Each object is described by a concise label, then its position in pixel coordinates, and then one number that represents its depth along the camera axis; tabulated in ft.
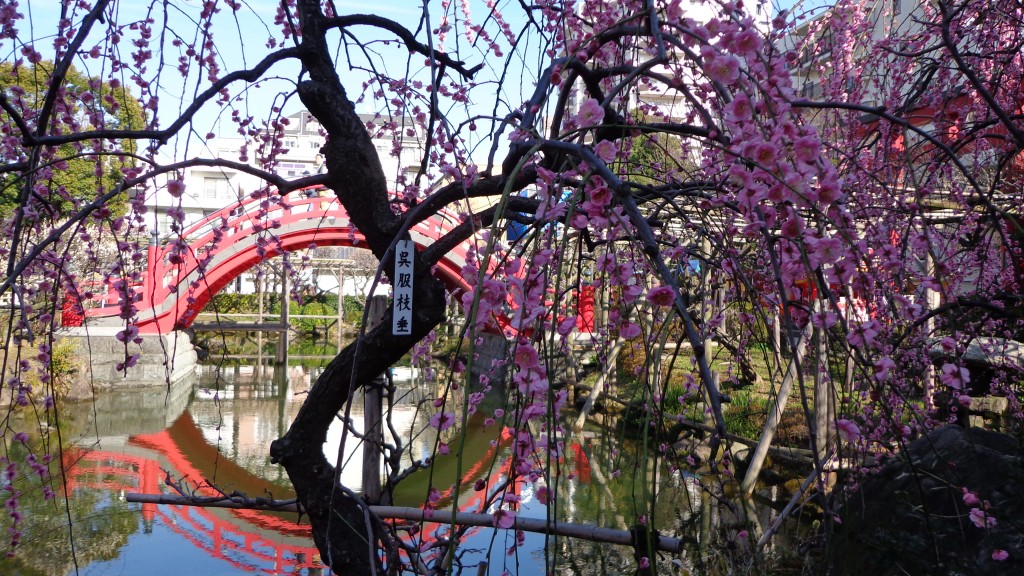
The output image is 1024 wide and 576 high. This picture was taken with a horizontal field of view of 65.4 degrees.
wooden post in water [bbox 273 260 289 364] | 36.58
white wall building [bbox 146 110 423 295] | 58.18
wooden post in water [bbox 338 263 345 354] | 42.55
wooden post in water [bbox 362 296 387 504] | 8.88
